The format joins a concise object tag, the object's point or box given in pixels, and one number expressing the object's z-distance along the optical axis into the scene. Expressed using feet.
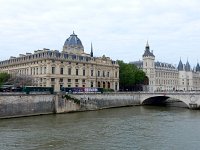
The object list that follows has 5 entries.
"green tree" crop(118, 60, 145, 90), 351.05
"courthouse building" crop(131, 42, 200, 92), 450.30
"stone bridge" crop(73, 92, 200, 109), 225.97
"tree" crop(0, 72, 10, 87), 254.88
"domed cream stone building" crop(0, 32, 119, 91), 265.34
